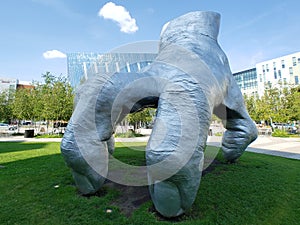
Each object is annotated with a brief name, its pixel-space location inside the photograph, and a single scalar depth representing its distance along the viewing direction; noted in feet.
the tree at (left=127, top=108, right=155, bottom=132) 76.48
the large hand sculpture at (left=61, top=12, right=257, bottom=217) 10.62
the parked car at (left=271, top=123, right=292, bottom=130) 90.91
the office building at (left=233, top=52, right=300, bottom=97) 178.98
